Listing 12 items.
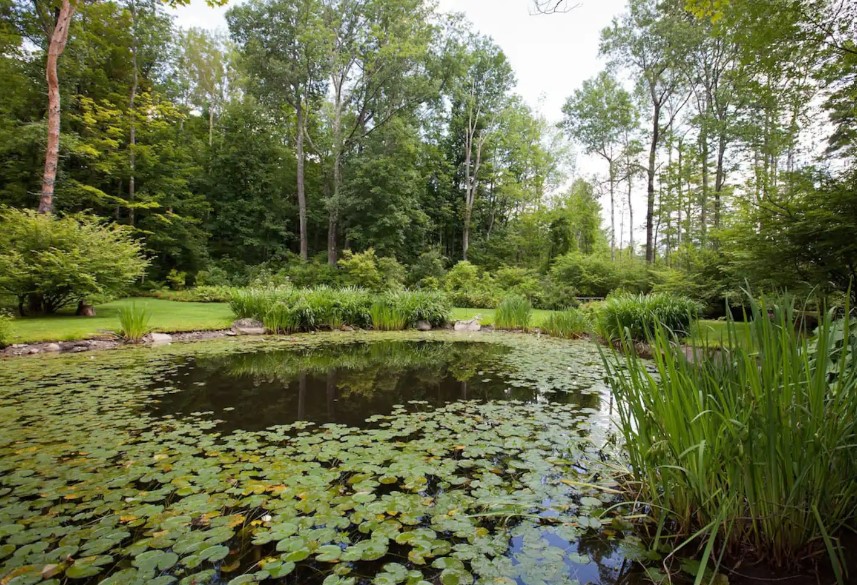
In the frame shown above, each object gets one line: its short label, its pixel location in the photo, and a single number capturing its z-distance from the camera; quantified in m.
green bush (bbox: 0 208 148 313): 7.21
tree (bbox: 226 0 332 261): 16.58
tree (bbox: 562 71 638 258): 18.38
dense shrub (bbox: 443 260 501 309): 14.95
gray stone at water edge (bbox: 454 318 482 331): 10.11
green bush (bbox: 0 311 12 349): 5.38
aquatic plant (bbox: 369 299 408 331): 9.44
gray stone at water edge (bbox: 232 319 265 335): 8.13
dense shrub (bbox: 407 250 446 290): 17.96
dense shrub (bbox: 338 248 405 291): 15.52
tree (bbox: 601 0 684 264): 14.51
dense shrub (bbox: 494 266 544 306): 15.22
